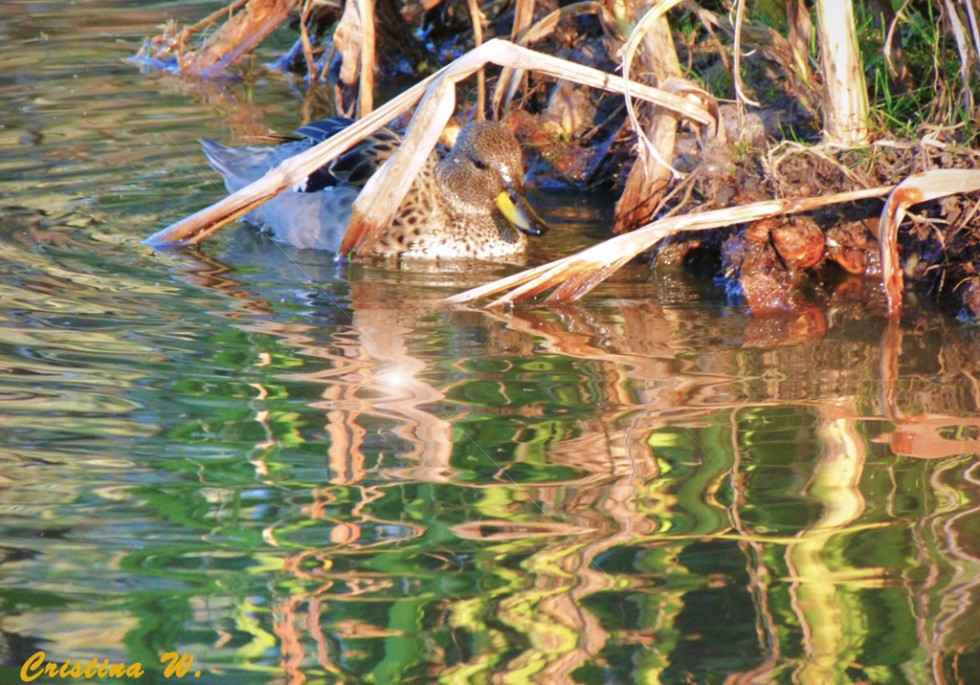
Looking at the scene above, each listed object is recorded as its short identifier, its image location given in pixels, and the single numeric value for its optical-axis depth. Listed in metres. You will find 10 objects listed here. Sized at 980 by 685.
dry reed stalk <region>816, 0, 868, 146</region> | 11.05
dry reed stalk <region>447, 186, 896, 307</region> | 10.89
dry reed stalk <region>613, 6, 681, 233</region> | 12.56
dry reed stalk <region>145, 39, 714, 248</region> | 11.59
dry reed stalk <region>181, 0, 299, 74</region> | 19.33
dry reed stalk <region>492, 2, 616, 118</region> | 14.33
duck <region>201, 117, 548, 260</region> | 13.34
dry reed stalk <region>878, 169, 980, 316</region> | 10.37
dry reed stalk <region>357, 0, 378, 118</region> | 14.53
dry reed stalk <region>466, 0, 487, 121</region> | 14.91
